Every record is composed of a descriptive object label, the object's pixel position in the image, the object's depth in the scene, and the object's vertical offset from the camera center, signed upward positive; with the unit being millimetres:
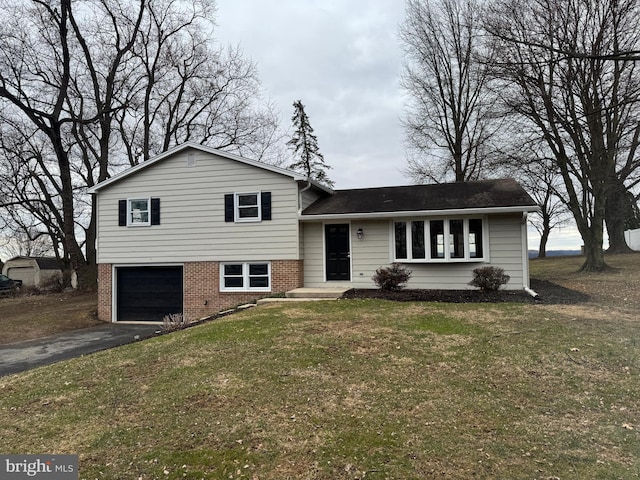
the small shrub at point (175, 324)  10169 -1748
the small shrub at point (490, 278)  11836 -873
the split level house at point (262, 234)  13203 +650
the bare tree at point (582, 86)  15359 +6504
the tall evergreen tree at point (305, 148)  35625 +9152
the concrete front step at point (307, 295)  12312 -1316
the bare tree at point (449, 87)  22984 +9512
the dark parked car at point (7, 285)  27750 -1774
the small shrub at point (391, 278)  12469 -826
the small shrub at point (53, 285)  25441 -1670
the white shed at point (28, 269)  33531 -847
